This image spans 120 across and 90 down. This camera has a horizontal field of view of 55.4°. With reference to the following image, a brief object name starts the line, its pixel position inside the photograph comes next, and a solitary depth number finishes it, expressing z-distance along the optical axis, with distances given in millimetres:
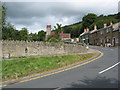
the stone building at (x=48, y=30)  76000
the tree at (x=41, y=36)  101431
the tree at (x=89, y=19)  82000
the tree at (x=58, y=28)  44425
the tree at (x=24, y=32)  69312
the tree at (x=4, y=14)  29997
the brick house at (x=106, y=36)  36016
